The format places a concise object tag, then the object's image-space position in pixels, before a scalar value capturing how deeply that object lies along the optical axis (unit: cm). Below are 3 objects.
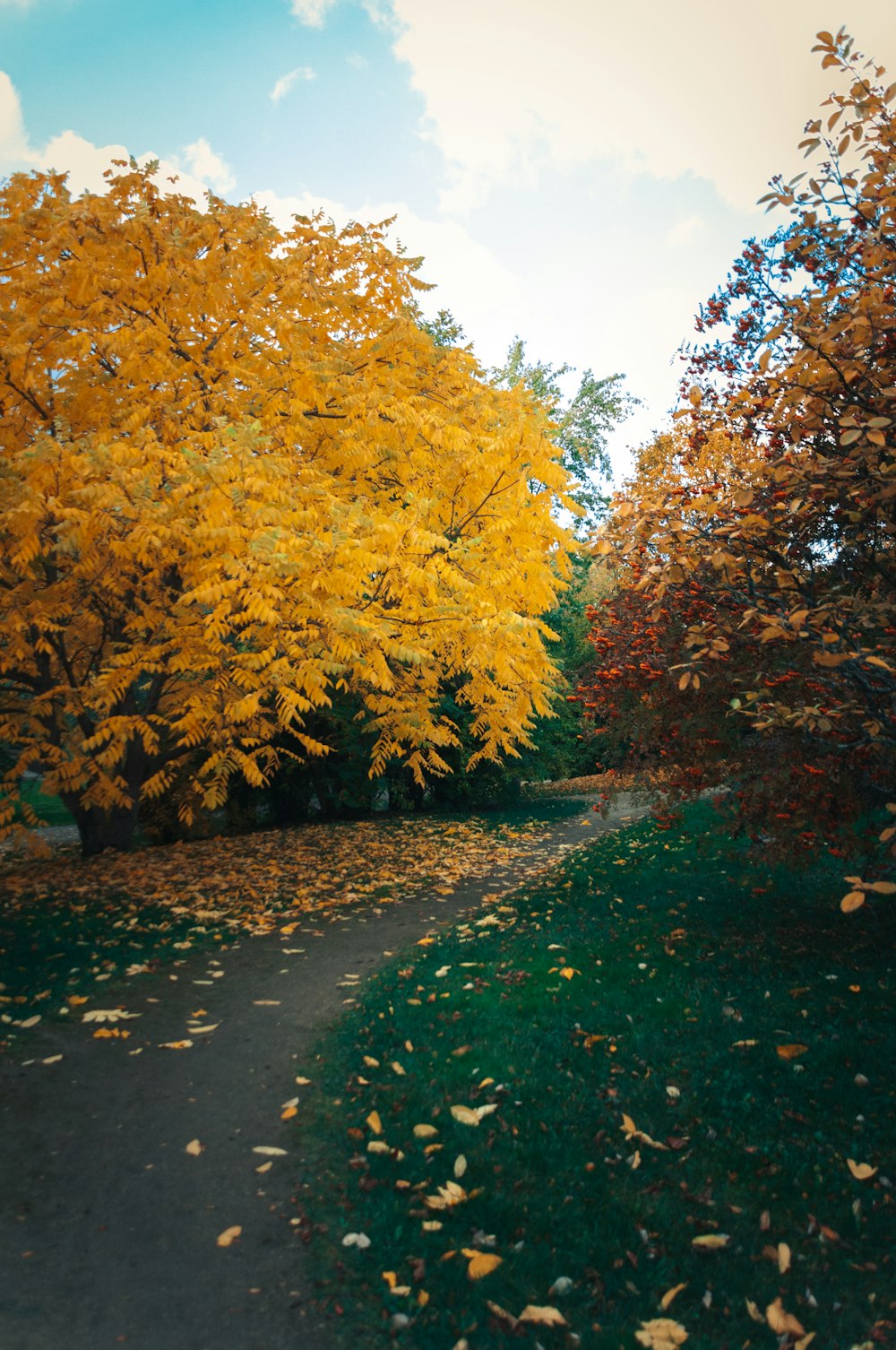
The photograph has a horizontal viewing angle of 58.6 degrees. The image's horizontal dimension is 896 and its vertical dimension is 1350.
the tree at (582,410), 2881
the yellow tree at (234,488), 684
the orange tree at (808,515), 409
